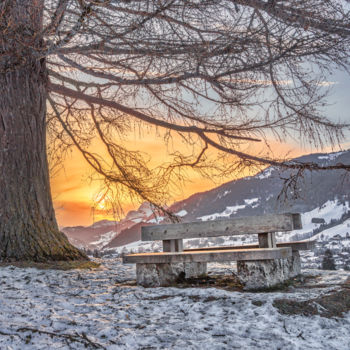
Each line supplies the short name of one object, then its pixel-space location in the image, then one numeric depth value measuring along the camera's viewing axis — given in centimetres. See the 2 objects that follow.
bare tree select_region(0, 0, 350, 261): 498
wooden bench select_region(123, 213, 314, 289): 425
